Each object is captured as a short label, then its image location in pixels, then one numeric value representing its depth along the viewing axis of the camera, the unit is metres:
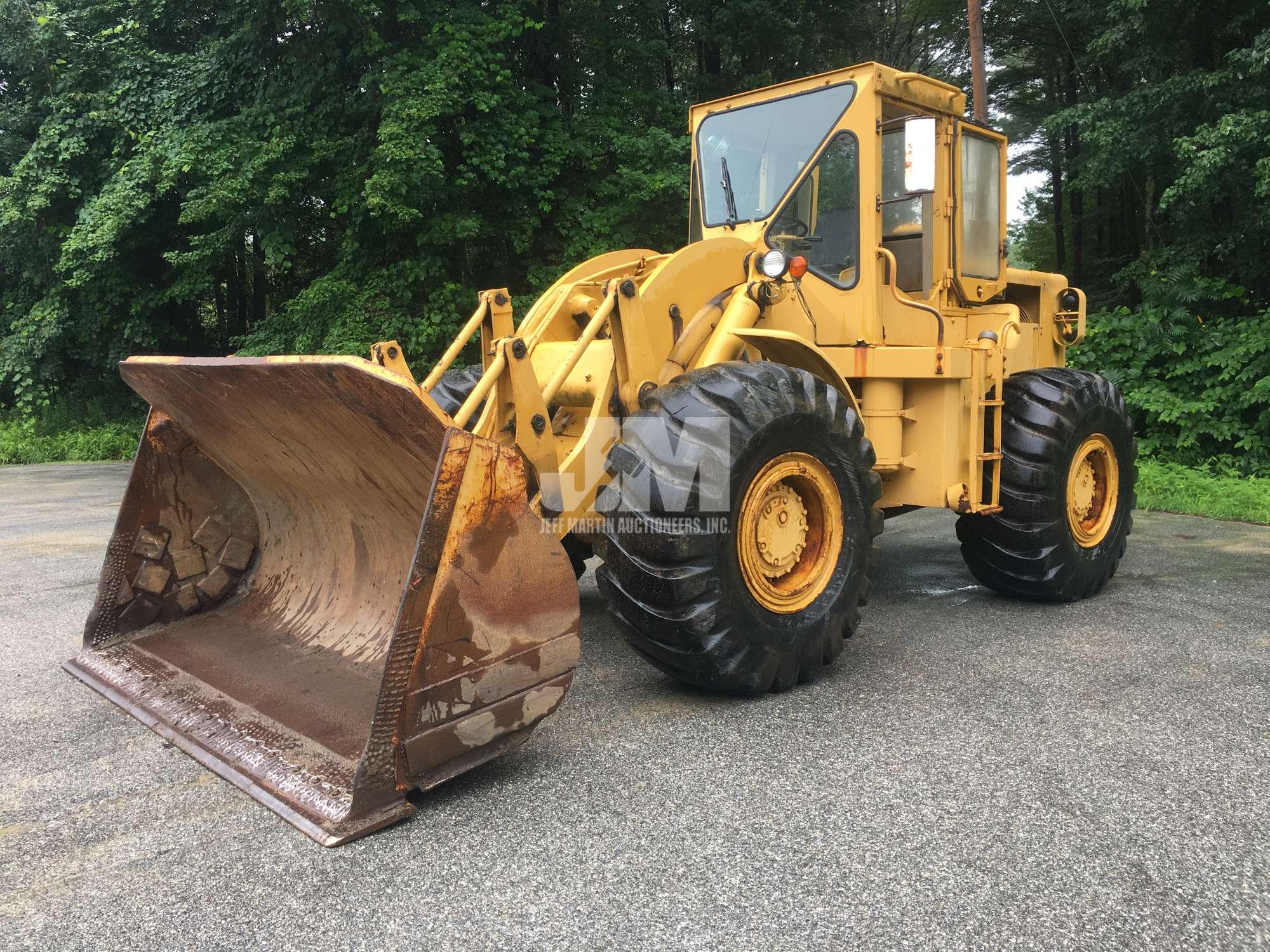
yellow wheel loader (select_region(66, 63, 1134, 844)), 2.78
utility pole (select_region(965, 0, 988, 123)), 12.08
